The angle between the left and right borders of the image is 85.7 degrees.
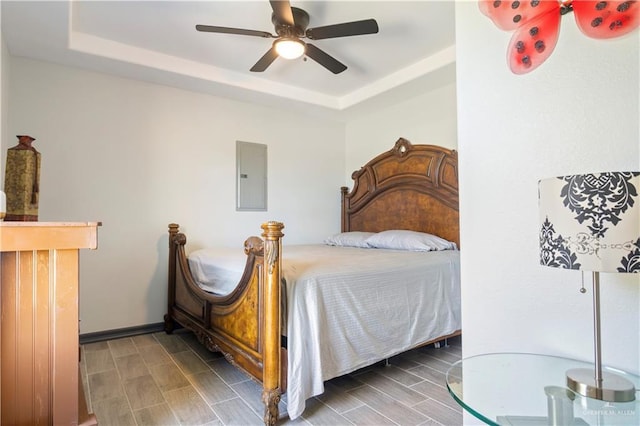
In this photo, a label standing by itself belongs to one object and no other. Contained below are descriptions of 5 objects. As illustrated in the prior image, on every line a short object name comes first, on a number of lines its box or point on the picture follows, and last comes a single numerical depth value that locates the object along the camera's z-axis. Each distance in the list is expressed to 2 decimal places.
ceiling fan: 2.15
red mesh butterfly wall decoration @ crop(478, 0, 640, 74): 1.04
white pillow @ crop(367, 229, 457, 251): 3.13
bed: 1.78
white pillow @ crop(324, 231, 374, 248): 3.70
